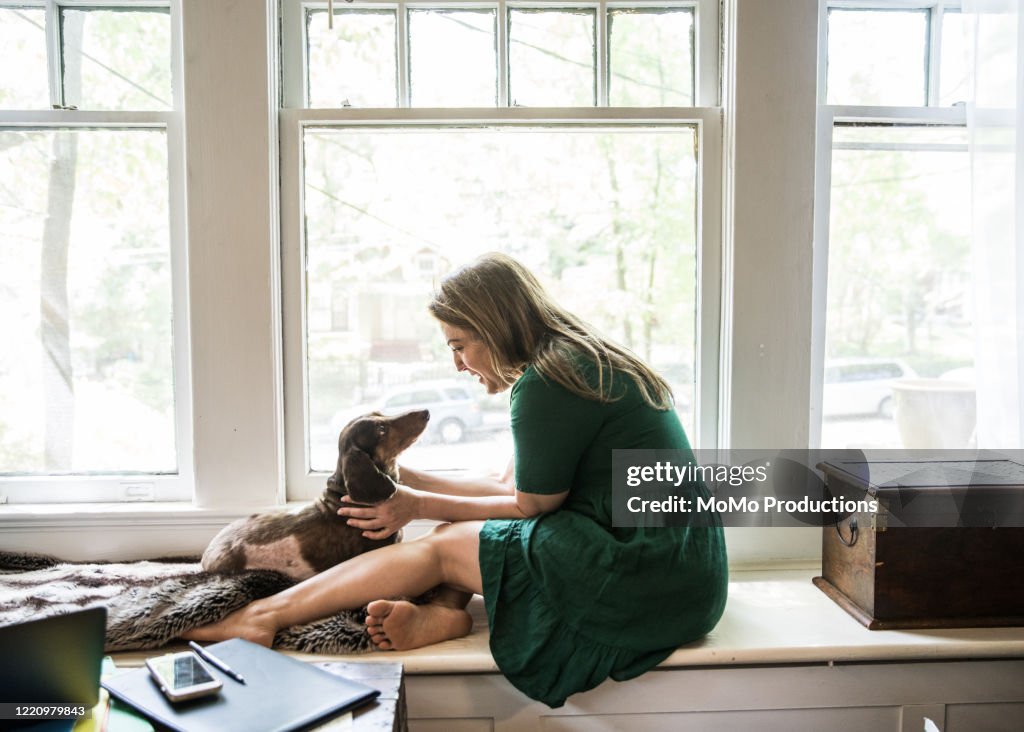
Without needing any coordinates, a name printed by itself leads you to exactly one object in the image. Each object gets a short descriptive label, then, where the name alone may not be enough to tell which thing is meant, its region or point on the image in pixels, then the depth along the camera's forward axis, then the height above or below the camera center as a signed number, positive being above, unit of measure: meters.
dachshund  1.70 -0.52
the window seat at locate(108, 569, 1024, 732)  1.58 -0.82
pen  1.23 -0.60
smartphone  1.16 -0.59
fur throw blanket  1.57 -0.67
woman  1.54 -0.52
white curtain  1.77 +0.23
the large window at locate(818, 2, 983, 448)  2.07 +0.21
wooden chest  1.68 -0.56
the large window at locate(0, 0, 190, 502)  2.05 +0.13
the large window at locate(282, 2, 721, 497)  2.07 +0.33
